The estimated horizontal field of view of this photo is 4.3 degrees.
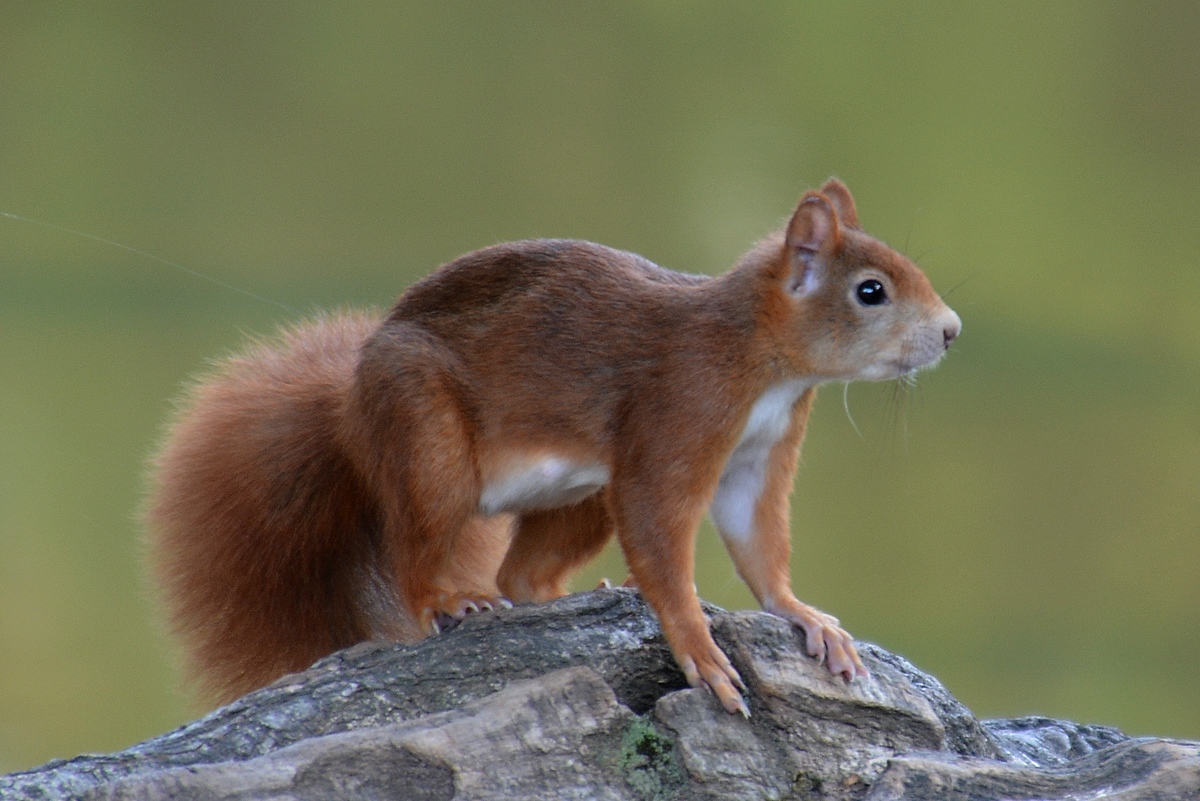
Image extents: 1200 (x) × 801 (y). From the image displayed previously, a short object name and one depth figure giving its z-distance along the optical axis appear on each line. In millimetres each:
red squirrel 4642
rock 4585
